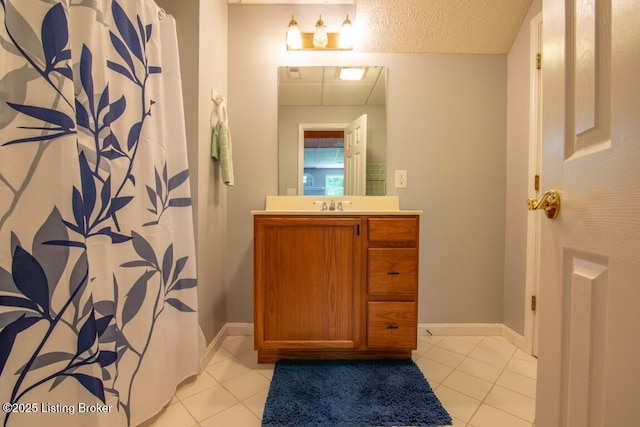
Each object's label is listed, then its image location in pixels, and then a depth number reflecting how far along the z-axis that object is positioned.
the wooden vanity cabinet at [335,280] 1.44
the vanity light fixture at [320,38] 1.78
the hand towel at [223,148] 1.58
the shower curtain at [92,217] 0.66
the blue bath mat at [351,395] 1.10
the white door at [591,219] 0.42
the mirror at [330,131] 1.88
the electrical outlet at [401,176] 1.89
